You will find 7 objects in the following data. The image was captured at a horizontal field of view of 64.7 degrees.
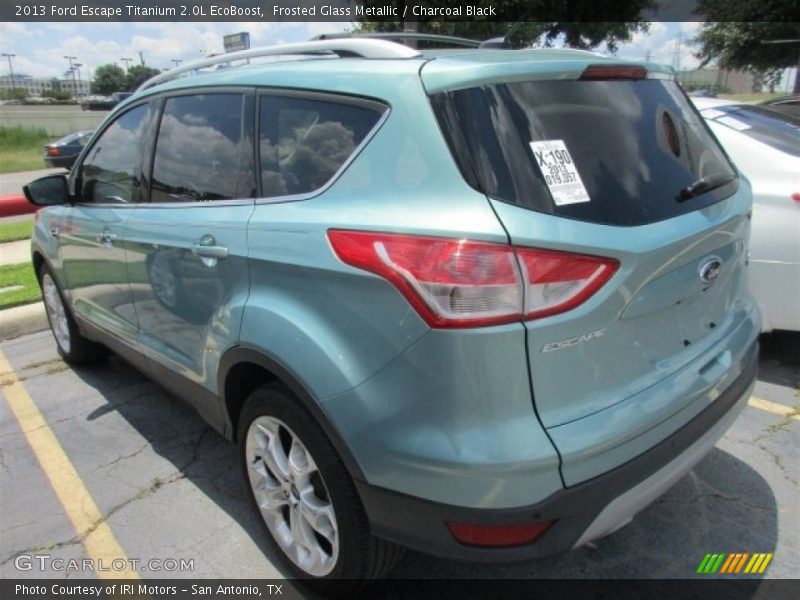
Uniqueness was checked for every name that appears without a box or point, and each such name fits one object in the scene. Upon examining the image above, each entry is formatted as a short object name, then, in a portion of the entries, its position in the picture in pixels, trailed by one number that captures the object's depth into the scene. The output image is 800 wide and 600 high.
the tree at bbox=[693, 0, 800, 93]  22.06
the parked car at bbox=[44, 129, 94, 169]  17.83
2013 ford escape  1.65
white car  3.59
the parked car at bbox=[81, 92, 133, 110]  42.22
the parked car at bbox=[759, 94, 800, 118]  9.21
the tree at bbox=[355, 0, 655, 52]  12.82
